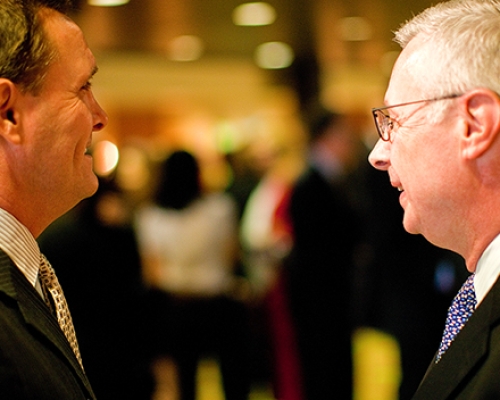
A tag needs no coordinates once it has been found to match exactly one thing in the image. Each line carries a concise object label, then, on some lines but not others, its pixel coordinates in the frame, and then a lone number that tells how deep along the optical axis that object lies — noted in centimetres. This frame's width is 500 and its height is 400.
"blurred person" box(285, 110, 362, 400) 392
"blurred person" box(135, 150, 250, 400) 404
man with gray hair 201
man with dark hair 210
